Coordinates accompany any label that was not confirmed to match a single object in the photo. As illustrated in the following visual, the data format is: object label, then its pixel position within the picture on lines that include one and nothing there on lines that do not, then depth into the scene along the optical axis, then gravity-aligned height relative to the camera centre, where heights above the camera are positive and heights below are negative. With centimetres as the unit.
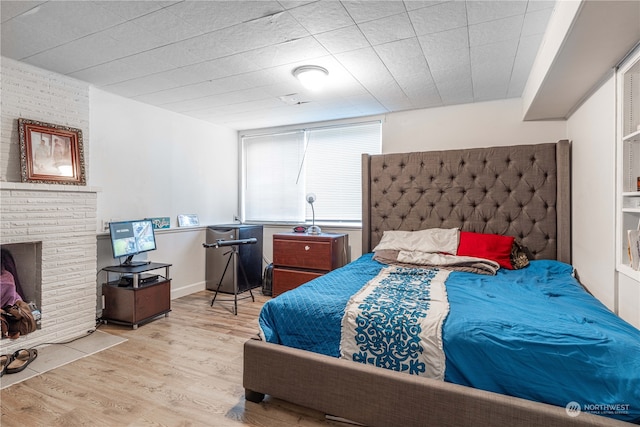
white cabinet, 179 +25
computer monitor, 315 -26
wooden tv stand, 305 -81
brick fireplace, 254 -32
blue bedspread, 126 -58
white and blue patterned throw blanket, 153 -59
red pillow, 278 -34
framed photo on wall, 261 +50
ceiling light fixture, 268 +112
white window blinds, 419 +51
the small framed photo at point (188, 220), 407 -12
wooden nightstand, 369 -54
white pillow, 302 -31
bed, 139 -48
